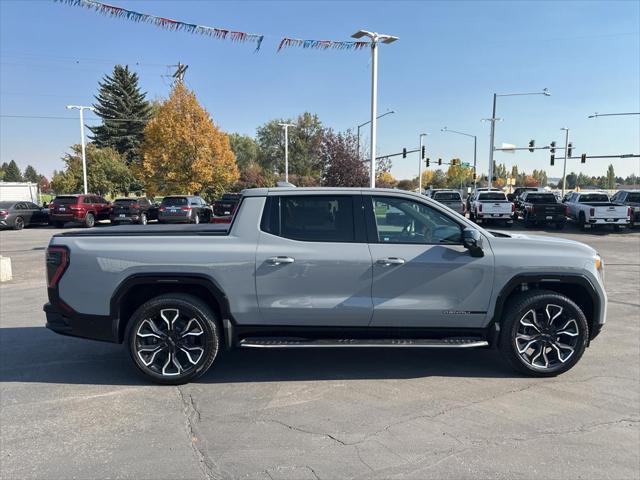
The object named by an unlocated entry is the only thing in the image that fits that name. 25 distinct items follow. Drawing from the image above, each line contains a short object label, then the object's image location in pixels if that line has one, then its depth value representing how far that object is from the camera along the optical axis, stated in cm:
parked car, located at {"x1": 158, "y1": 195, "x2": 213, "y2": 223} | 2603
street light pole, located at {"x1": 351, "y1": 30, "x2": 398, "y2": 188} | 1909
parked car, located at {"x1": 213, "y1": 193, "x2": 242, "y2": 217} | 2648
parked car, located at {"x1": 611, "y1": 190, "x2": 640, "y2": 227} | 2392
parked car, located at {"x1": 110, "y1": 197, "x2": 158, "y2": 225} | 2661
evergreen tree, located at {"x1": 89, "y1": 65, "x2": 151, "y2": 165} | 6500
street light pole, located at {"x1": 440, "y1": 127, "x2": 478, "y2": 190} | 6412
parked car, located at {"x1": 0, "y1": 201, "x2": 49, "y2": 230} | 2466
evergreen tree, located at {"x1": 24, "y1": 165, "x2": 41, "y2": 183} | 14200
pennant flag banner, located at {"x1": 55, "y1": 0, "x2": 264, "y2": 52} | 968
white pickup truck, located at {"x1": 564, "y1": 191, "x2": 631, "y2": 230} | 2227
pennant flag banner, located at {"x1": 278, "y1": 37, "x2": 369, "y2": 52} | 1415
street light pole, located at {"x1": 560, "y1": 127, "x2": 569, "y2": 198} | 5350
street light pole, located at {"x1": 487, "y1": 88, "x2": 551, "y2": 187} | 4560
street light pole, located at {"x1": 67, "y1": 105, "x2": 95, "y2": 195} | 3578
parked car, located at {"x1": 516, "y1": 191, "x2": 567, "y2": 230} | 2373
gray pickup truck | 446
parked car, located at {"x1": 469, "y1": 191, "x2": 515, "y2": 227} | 2419
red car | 2534
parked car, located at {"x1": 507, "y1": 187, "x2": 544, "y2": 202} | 4047
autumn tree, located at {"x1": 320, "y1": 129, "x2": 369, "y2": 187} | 3094
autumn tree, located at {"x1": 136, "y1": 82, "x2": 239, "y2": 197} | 3538
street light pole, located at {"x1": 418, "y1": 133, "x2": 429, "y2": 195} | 4745
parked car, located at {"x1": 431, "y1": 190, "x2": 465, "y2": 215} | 2527
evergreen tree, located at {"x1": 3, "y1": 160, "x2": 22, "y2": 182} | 12156
